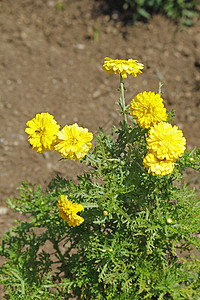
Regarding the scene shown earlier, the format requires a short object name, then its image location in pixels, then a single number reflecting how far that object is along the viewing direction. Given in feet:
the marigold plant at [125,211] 4.64
